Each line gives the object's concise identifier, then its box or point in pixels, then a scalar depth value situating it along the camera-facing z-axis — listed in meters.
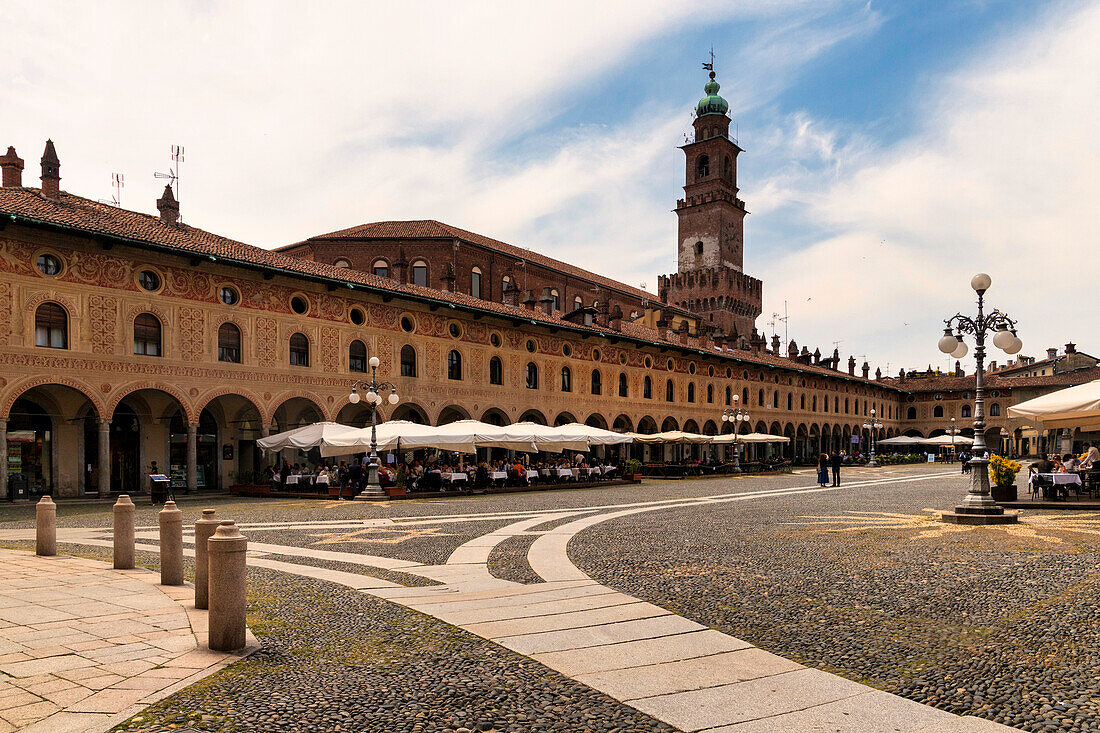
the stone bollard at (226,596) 5.49
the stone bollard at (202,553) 6.80
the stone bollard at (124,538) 9.20
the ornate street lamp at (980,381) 14.16
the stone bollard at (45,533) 10.38
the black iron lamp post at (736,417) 39.38
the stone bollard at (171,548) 8.02
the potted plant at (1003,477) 17.41
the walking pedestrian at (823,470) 29.11
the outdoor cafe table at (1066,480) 18.11
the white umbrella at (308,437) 22.94
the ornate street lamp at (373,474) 21.95
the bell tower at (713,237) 76.38
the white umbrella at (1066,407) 16.42
